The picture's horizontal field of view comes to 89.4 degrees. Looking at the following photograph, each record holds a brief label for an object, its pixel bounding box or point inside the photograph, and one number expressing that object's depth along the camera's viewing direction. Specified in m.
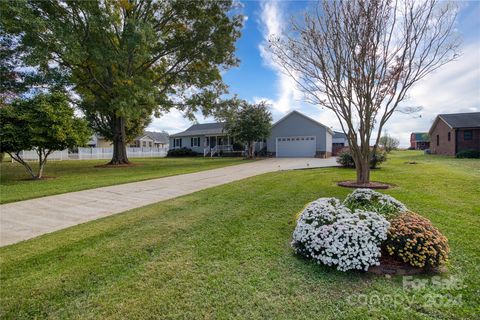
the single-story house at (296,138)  25.23
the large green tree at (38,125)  8.86
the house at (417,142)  53.12
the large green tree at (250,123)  22.58
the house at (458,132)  21.00
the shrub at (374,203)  3.69
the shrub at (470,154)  19.58
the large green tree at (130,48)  12.17
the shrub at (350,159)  12.95
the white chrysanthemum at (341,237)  2.86
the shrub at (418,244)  2.81
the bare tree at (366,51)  7.06
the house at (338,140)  34.38
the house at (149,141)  41.03
